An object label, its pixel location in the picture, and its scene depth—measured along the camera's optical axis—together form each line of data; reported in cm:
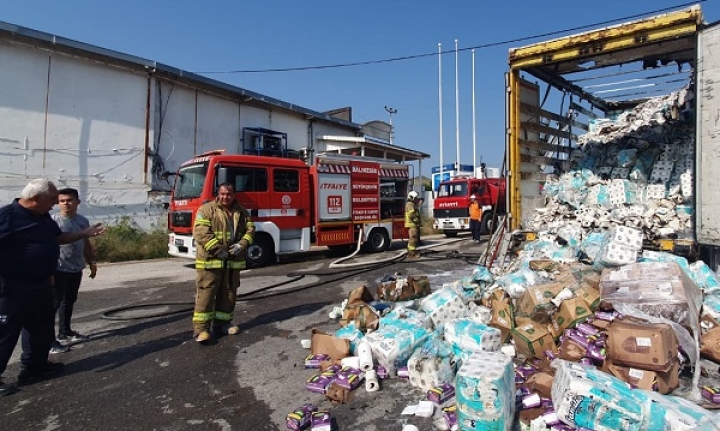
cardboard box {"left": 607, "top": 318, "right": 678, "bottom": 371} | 274
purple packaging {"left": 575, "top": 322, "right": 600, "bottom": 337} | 332
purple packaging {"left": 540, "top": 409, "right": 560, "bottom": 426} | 246
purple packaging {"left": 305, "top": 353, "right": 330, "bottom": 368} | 364
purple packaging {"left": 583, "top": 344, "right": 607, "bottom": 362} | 309
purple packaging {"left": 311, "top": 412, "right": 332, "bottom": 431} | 260
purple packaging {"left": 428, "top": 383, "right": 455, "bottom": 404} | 288
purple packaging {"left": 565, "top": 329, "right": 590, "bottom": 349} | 322
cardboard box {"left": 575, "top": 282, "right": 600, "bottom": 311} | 370
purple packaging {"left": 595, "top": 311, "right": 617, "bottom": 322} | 341
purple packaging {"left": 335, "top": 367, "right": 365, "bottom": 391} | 315
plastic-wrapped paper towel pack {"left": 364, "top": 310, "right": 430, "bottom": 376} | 338
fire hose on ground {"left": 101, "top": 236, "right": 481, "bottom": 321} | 550
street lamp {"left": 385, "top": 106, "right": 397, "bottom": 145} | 3447
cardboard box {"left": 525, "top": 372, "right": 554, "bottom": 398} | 273
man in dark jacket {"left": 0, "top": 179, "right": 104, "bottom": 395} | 321
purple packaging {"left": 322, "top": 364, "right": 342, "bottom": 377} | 336
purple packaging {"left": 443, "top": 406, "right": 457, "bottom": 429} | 256
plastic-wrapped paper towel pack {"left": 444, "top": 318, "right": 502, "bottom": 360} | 342
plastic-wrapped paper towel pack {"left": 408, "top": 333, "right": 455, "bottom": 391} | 307
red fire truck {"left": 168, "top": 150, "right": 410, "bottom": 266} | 838
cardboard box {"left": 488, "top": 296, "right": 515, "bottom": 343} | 375
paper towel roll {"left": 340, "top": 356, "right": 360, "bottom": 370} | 341
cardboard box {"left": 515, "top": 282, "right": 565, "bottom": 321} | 380
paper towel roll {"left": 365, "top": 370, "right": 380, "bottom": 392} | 315
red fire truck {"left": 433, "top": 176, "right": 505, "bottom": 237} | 1495
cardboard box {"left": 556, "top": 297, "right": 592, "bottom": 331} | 352
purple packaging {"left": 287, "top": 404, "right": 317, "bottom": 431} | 263
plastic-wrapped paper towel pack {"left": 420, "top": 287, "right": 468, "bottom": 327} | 408
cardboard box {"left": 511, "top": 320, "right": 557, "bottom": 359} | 341
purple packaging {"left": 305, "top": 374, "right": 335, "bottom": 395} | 318
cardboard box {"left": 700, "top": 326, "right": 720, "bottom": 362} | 325
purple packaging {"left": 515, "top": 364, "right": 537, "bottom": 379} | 315
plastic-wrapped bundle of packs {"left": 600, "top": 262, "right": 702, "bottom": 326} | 335
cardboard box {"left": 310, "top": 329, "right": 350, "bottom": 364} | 364
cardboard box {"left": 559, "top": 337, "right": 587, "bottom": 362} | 317
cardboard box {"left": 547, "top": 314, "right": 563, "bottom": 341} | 354
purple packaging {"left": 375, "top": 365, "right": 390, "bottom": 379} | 336
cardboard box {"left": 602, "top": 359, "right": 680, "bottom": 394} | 274
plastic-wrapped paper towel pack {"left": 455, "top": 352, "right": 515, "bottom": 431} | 229
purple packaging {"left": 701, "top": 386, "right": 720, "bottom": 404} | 270
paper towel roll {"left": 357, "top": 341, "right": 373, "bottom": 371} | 335
